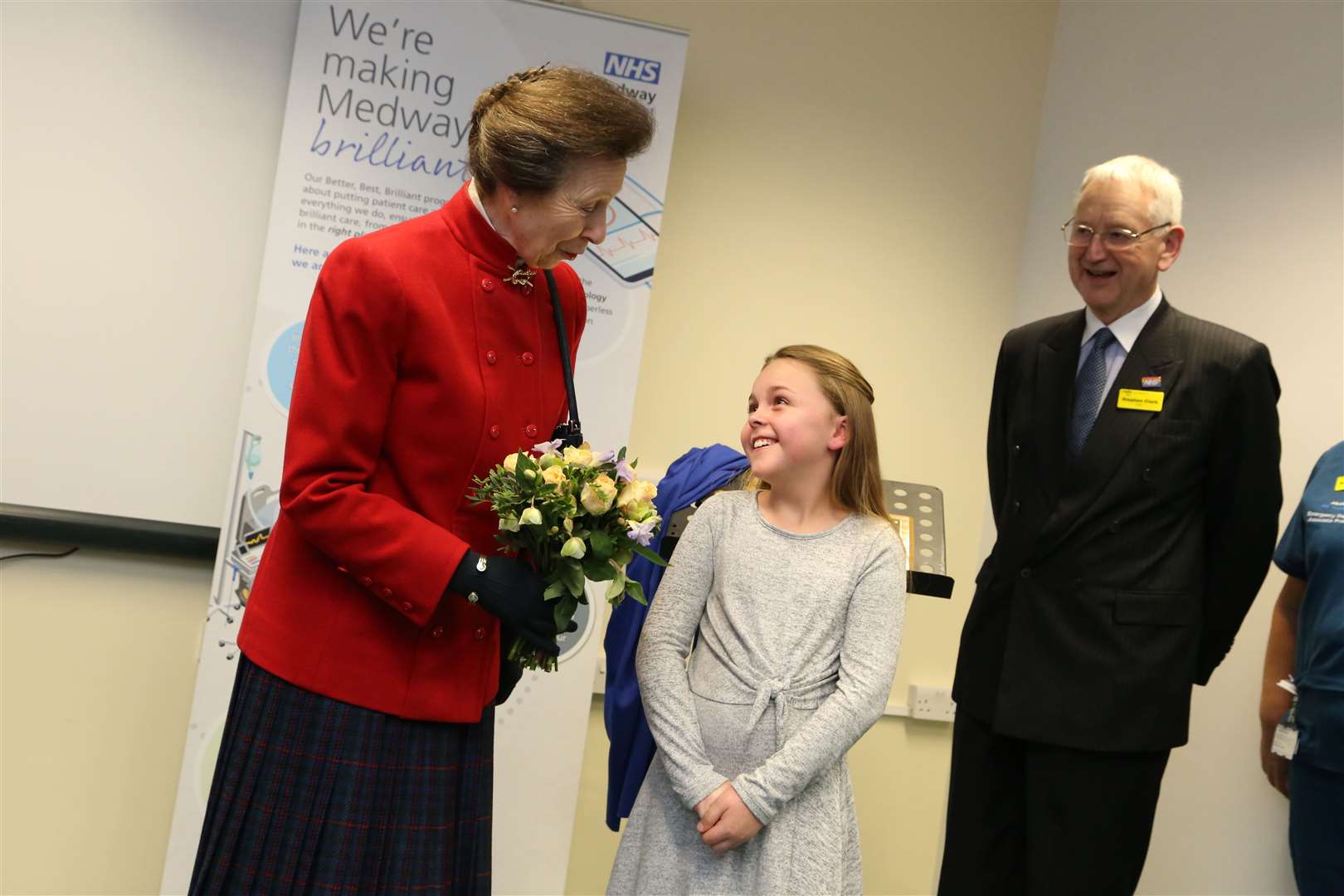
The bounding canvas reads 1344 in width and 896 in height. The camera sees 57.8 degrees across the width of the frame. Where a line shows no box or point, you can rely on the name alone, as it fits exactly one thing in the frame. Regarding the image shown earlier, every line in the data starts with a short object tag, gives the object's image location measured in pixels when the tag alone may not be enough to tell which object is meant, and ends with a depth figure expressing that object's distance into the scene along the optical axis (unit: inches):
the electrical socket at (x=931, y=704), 156.3
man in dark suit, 92.6
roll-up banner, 126.6
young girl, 77.8
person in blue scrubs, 92.3
